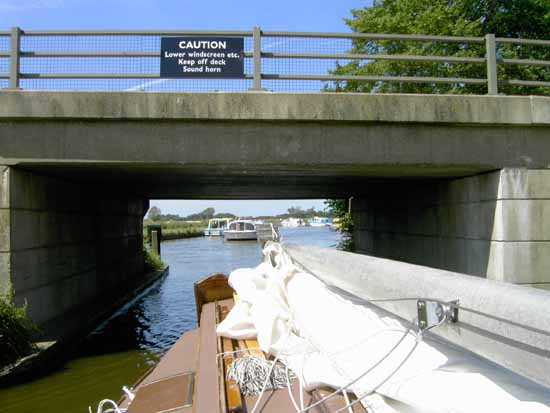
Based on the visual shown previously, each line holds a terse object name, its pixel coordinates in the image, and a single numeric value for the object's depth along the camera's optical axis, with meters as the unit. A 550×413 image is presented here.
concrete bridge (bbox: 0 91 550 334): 6.84
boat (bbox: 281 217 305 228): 132.73
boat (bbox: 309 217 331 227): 151.55
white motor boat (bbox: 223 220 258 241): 52.19
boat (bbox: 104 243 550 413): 1.70
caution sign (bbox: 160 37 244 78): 7.65
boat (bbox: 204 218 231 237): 67.00
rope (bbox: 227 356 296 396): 3.09
